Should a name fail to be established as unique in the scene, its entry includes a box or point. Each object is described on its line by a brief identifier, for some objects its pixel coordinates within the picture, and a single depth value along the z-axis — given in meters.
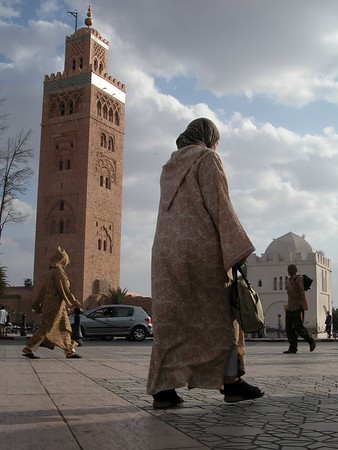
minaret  51.69
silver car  21.55
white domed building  53.44
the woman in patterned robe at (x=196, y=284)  3.55
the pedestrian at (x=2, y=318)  22.98
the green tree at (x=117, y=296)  47.08
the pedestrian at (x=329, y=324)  31.54
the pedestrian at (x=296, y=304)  10.45
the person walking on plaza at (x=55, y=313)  8.74
